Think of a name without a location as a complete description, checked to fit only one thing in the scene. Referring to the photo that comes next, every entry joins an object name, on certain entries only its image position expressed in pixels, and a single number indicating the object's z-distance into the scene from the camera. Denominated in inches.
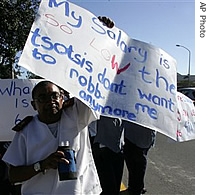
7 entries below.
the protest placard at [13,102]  97.2
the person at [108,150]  100.4
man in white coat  51.5
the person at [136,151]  109.5
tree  349.8
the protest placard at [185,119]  82.7
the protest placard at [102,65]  51.2
